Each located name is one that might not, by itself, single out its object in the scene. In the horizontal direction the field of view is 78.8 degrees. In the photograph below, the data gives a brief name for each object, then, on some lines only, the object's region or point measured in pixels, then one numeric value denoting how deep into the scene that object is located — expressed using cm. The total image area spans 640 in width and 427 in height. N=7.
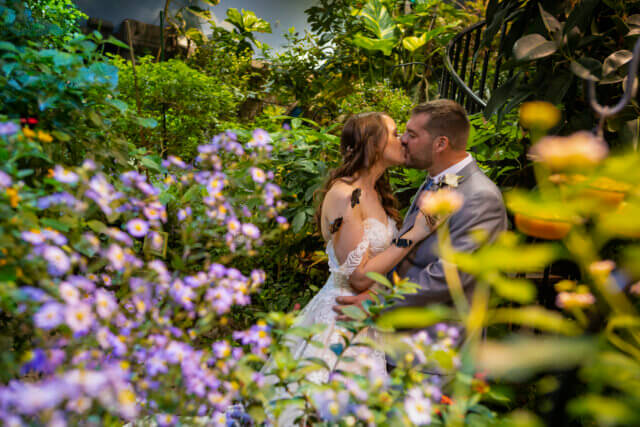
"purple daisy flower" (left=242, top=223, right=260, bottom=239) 82
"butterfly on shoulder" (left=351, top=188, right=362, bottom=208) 166
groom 137
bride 148
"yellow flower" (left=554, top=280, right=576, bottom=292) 66
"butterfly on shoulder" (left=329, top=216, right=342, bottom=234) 166
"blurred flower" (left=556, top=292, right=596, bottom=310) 56
